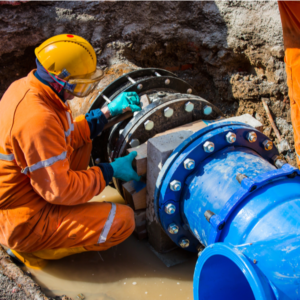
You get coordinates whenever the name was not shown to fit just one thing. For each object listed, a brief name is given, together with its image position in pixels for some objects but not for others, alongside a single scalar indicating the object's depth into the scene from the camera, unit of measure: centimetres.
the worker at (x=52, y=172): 175
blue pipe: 116
